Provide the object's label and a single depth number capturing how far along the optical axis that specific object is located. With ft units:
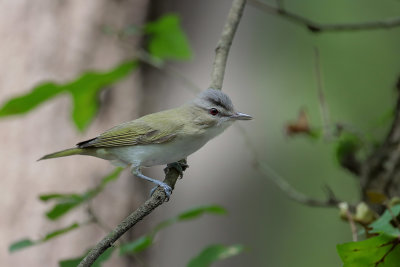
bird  15.42
